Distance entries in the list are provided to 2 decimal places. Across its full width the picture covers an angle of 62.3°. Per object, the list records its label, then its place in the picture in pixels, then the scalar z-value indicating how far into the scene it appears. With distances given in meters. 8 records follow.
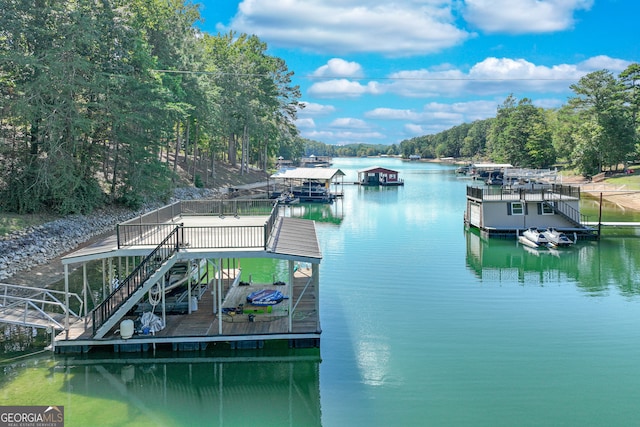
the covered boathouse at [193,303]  17.12
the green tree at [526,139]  110.12
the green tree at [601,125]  79.81
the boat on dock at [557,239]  38.03
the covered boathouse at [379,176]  99.69
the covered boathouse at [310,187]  71.00
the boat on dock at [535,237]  38.25
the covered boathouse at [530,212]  40.88
